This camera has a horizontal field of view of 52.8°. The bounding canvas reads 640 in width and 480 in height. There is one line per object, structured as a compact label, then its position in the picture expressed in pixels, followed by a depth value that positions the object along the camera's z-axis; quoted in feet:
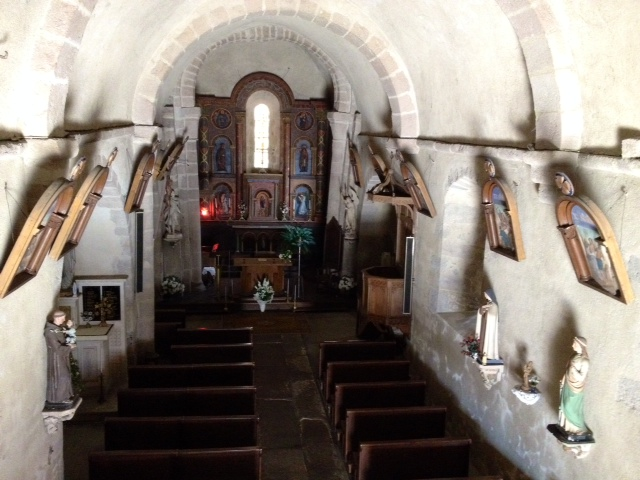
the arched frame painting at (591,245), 15.80
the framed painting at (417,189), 29.25
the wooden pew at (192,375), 28.04
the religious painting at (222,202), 59.41
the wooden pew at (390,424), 24.62
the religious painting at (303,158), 59.82
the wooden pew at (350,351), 32.78
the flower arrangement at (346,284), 49.26
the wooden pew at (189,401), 25.58
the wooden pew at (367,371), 29.91
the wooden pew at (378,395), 27.20
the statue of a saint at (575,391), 17.65
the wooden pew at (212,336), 34.19
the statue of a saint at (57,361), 19.34
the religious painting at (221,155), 58.59
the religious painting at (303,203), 60.70
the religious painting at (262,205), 60.13
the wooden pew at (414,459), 22.22
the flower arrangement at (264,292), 46.07
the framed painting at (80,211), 18.90
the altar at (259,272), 48.24
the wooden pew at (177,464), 20.65
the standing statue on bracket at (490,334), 23.43
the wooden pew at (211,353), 31.86
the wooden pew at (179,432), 23.13
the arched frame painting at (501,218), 21.61
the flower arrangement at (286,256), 49.34
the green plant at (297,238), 52.70
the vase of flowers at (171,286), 47.52
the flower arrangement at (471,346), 24.18
